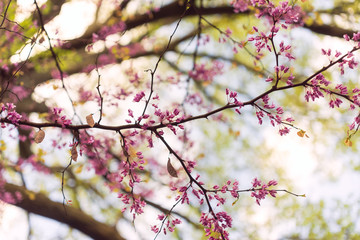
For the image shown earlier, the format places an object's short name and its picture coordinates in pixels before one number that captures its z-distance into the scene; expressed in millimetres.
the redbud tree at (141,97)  2125
